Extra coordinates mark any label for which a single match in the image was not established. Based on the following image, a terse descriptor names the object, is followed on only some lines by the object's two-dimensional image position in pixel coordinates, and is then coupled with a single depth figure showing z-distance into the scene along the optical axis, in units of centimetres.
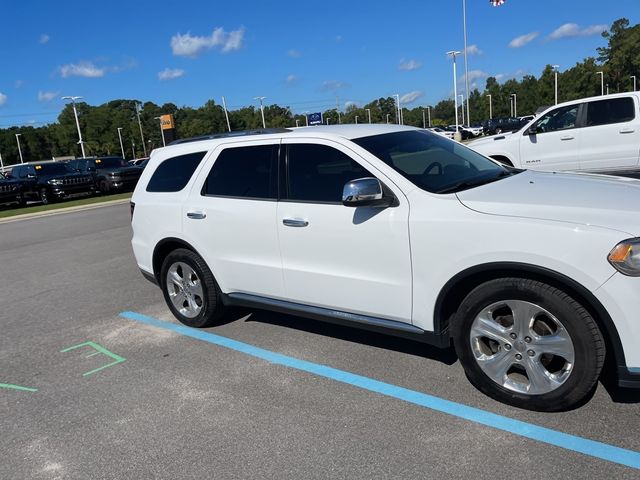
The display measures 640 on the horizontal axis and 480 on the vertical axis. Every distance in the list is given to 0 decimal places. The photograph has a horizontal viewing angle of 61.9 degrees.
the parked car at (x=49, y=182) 2261
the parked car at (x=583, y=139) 937
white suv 291
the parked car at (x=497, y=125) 6065
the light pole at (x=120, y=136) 10716
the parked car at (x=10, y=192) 2117
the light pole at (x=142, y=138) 10736
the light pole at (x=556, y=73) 8675
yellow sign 4269
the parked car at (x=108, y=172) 2427
